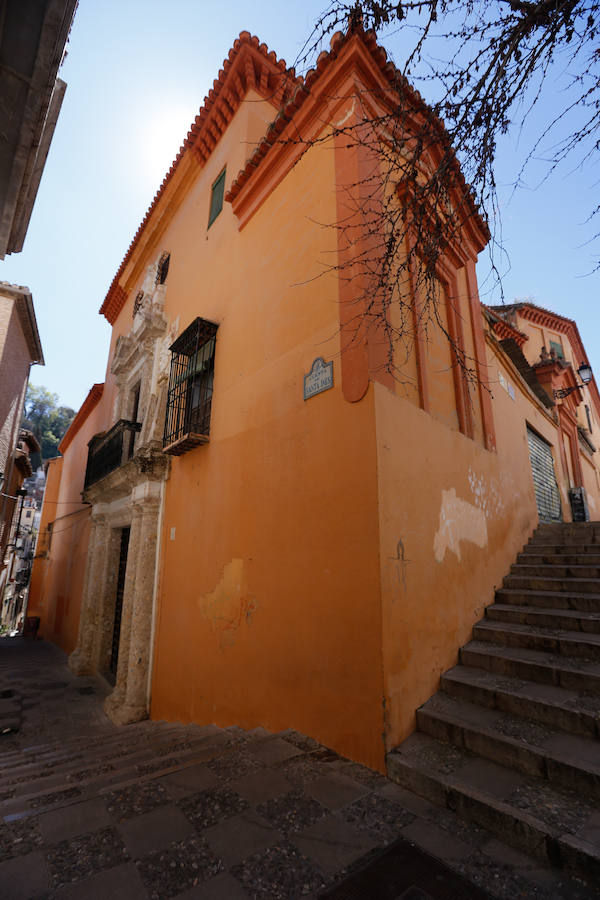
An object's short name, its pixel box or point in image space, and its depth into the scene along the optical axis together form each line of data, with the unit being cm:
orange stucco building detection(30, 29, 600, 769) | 299
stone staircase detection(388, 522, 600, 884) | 188
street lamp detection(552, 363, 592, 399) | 1084
